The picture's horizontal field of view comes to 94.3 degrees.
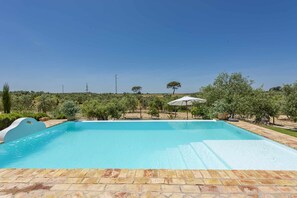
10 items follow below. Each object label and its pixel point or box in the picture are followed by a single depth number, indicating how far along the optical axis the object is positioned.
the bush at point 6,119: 6.32
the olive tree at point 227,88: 11.12
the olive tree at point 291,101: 11.24
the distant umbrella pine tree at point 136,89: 41.62
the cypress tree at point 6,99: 8.87
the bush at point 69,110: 8.57
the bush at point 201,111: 10.41
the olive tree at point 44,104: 15.67
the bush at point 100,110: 10.93
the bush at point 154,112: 15.01
